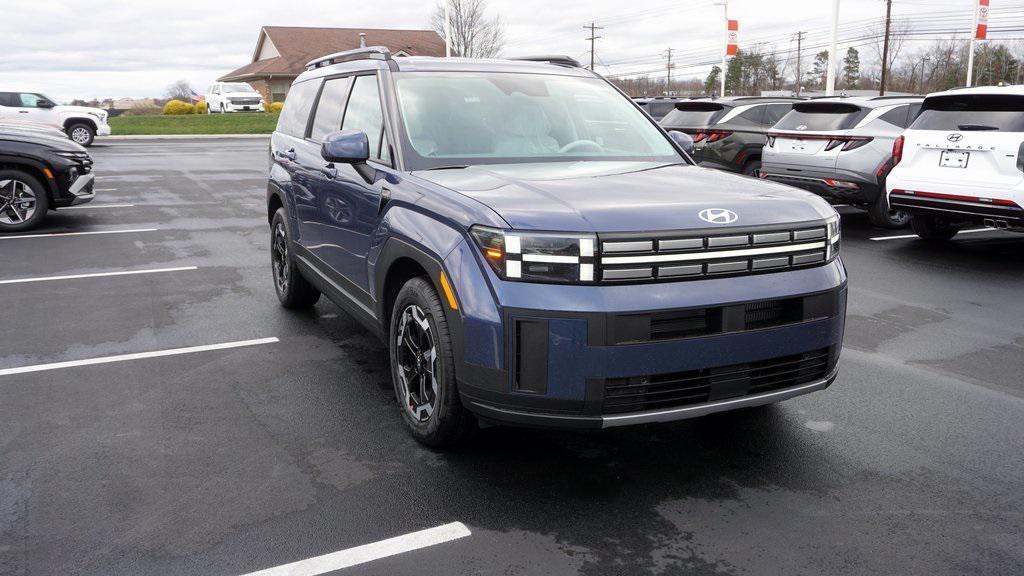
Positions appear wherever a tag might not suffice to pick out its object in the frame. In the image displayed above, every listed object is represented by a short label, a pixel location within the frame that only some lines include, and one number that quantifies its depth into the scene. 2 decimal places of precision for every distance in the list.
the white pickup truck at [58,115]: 25.72
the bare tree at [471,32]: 52.78
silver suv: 10.67
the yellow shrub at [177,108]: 50.47
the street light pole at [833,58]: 26.48
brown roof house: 59.06
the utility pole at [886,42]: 50.73
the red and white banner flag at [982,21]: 27.75
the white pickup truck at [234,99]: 49.75
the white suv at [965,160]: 8.12
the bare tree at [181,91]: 94.14
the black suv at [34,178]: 10.66
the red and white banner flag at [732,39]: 32.75
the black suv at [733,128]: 13.53
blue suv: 3.35
